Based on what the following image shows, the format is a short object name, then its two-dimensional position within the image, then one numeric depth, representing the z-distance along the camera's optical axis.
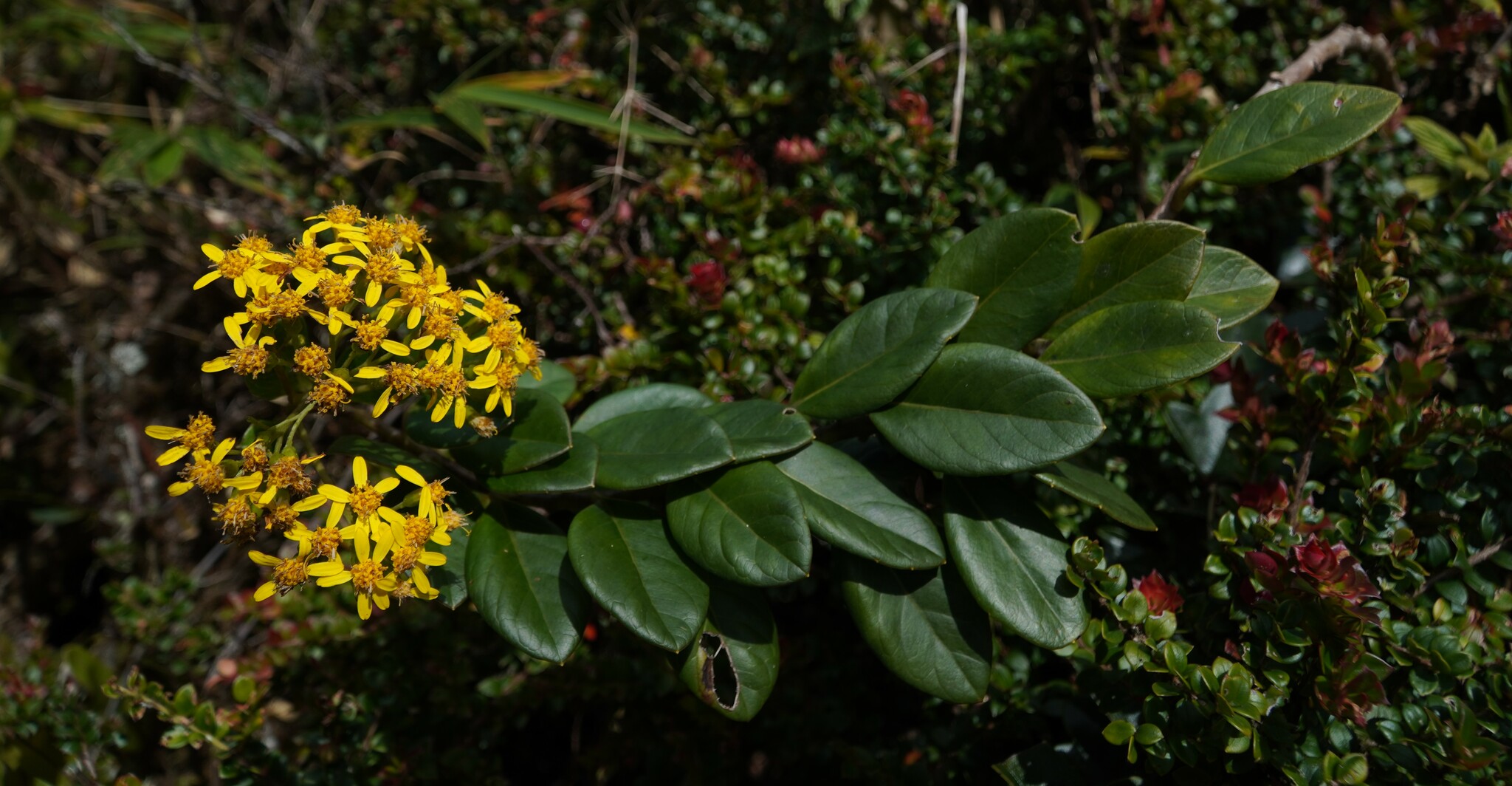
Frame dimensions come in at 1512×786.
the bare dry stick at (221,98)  0.89
